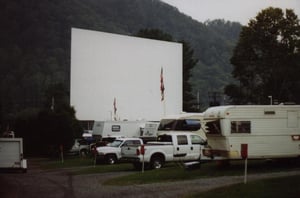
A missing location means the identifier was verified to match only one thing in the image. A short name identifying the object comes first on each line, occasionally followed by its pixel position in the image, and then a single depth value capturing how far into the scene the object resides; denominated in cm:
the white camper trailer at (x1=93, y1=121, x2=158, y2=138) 3972
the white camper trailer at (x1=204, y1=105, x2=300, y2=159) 2155
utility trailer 2673
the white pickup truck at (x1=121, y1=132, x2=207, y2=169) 2498
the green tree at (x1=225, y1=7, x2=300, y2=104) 6022
